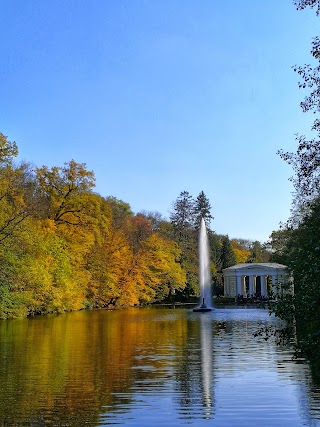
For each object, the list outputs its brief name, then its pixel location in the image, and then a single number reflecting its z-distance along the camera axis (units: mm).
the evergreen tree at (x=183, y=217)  90719
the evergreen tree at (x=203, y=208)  99500
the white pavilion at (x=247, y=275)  84650
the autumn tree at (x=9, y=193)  38281
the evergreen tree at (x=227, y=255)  102750
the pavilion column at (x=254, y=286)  88350
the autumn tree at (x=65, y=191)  54000
